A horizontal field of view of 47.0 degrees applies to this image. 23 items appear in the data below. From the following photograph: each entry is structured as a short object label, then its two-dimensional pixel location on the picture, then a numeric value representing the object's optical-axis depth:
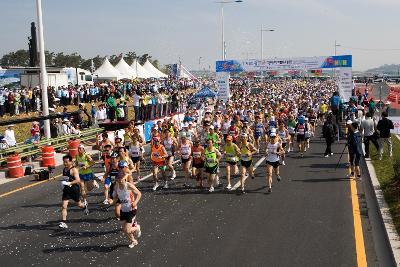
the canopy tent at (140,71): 66.50
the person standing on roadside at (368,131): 18.02
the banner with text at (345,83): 32.84
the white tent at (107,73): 60.19
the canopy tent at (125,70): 64.94
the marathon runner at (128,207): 9.09
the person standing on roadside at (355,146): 14.83
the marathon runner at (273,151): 13.97
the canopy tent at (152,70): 73.55
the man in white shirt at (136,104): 28.09
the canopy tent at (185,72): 45.41
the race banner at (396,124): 23.91
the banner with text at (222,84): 37.94
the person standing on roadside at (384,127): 17.42
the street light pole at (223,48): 44.25
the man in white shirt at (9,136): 19.42
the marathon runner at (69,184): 10.87
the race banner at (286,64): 33.84
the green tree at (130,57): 147.25
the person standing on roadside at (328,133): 19.66
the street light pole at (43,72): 21.22
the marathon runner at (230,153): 14.35
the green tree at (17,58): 145.38
